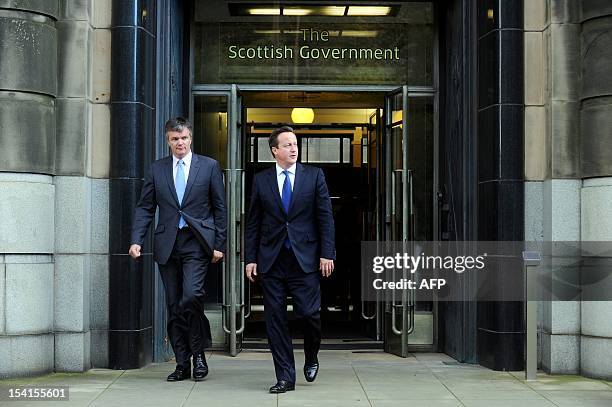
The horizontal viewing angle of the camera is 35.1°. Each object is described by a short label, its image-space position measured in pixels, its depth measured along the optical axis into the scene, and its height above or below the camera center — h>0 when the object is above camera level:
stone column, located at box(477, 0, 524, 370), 8.59 +0.43
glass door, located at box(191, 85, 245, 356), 9.92 +0.28
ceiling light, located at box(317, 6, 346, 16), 10.54 +2.20
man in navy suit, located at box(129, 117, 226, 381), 7.72 -0.14
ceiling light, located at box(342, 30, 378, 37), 10.58 +1.95
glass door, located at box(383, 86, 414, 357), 9.87 +0.08
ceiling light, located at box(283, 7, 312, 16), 10.54 +2.19
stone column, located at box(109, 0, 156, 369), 8.59 +0.34
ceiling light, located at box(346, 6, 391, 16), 10.55 +2.19
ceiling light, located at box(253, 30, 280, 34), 10.55 +1.97
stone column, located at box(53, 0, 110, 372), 8.48 +0.22
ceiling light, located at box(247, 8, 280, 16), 10.52 +2.19
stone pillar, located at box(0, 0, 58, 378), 8.01 +0.21
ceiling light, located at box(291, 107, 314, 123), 12.05 +1.21
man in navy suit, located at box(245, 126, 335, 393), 7.48 -0.26
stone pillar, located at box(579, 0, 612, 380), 8.23 +0.44
